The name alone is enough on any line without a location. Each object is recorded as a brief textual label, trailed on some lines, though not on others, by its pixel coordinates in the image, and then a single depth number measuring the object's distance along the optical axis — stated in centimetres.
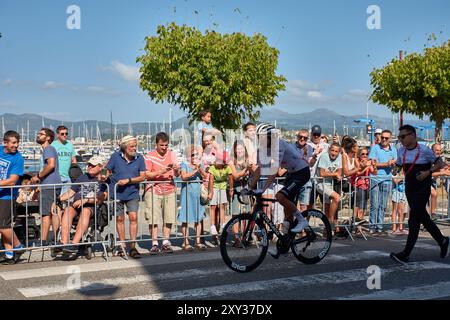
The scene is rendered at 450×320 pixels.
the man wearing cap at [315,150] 1090
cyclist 796
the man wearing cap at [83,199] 910
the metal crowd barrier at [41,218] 894
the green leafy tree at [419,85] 3023
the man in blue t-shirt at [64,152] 1092
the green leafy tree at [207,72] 2416
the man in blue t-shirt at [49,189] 930
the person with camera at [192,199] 1005
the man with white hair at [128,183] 932
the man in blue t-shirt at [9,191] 857
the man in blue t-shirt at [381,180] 1157
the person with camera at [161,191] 977
